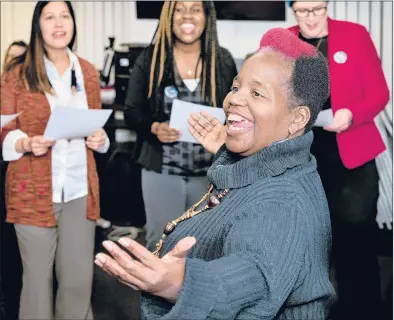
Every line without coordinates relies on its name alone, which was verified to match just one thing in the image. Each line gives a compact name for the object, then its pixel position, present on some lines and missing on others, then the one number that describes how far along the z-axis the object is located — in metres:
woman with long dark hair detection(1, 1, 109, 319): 2.38
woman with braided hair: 2.49
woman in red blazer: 2.38
